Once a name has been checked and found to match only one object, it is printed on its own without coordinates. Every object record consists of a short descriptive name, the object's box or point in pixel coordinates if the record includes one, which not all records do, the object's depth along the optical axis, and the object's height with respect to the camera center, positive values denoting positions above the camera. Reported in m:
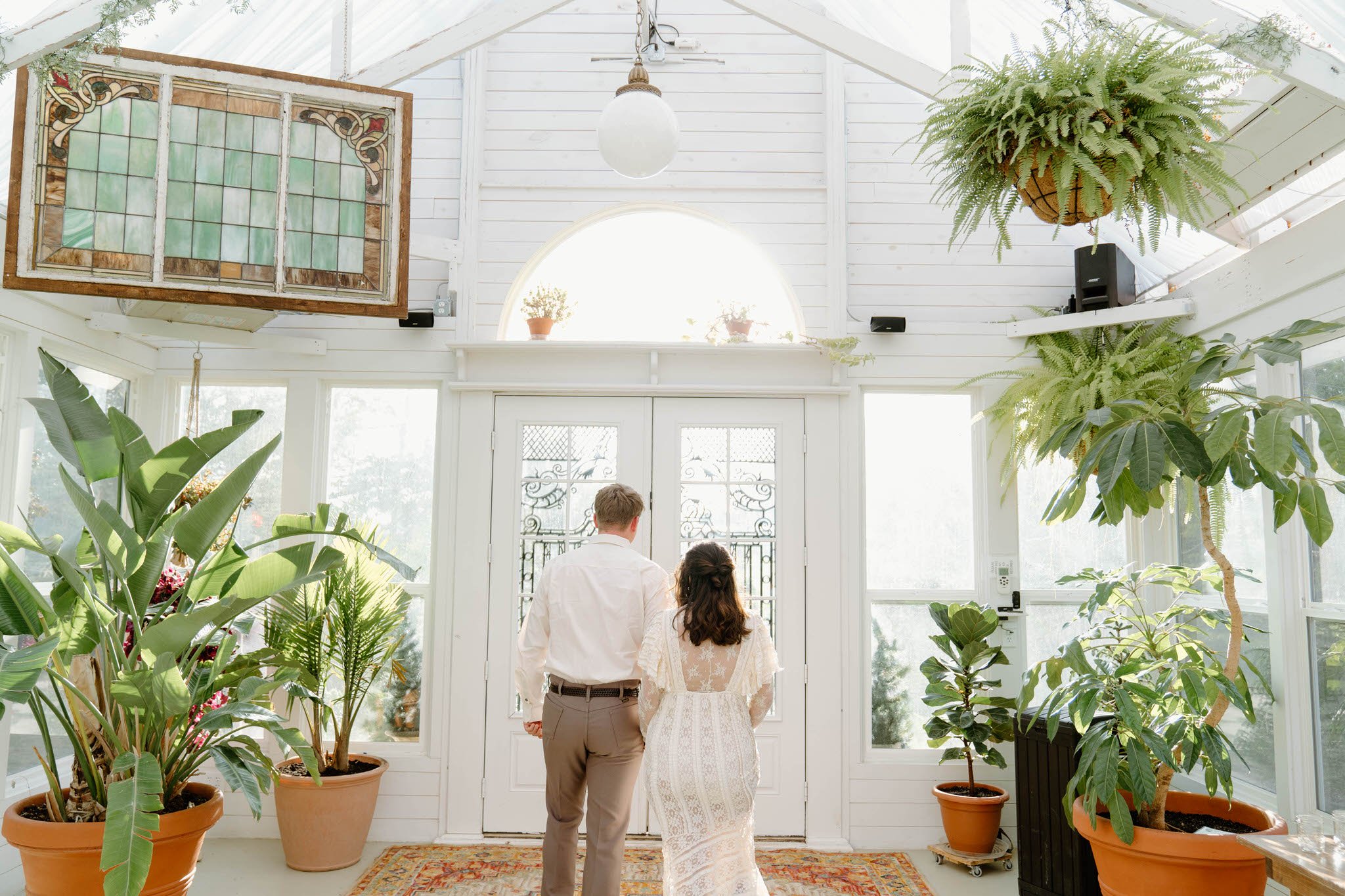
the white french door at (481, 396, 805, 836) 4.84 +0.20
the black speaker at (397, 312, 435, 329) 4.91 +1.06
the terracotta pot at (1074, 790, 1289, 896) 2.81 -0.99
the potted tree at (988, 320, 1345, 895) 2.59 +0.15
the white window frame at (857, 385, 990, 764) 4.84 -0.31
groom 3.25 -0.53
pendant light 2.97 +1.23
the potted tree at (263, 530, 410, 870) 4.25 -0.71
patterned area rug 4.07 -1.53
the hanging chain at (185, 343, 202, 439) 4.68 +0.59
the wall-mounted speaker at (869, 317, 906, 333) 4.91 +1.05
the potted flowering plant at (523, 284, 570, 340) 4.95 +1.13
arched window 5.11 +1.35
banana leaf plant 2.69 -0.25
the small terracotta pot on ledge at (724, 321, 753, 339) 4.97 +1.04
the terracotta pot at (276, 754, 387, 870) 4.24 -1.31
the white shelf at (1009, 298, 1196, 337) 4.31 +1.01
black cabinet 3.73 -1.18
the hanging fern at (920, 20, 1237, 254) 2.46 +1.08
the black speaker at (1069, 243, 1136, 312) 4.60 +1.22
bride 3.02 -0.64
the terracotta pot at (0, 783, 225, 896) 2.67 -0.93
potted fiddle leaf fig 4.38 -0.86
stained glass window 2.99 +1.10
